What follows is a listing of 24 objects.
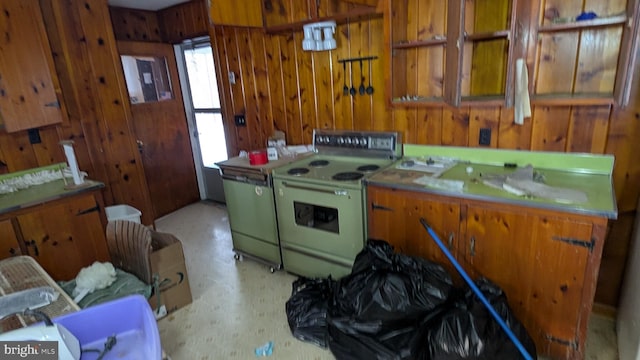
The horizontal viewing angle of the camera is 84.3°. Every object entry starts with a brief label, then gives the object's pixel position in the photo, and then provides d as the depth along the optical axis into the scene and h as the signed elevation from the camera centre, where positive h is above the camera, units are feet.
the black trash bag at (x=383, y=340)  5.47 -4.03
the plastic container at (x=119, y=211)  10.04 -3.19
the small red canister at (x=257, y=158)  9.19 -1.77
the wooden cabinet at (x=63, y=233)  7.20 -2.74
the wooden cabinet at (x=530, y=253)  5.33 -2.93
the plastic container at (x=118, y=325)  3.49 -2.26
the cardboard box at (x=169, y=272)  7.62 -3.82
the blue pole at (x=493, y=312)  5.02 -3.40
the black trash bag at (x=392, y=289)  5.54 -3.26
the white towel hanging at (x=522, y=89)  6.13 -0.33
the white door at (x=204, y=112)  13.38 -0.78
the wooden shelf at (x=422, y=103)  7.37 -0.54
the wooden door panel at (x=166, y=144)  12.78 -1.85
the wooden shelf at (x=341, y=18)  7.66 +1.44
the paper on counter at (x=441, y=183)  6.31 -1.93
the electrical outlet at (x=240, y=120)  11.71 -1.01
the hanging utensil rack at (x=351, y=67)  8.56 +0.35
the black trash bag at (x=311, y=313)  6.83 -4.37
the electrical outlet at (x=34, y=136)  8.64 -0.78
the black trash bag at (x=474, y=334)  4.98 -3.63
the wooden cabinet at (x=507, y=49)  5.92 +0.38
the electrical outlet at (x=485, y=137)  7.41 -1.32
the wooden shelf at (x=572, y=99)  5.77 -0.54
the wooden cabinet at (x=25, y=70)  7.57 +0.72
